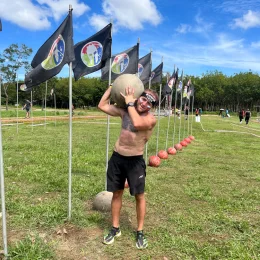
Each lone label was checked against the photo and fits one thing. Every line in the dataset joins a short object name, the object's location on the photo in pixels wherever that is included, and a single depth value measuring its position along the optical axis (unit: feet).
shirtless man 13.10
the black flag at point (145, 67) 27.20
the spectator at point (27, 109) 103.14
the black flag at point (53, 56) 14.23
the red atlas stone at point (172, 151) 37.37
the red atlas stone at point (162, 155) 33.96
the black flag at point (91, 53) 16.85
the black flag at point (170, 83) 35.22
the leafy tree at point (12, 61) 151.02
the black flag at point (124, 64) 19.88
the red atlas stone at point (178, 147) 41.12
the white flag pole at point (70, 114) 15.19
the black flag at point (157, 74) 31.68
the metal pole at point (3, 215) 12.03
